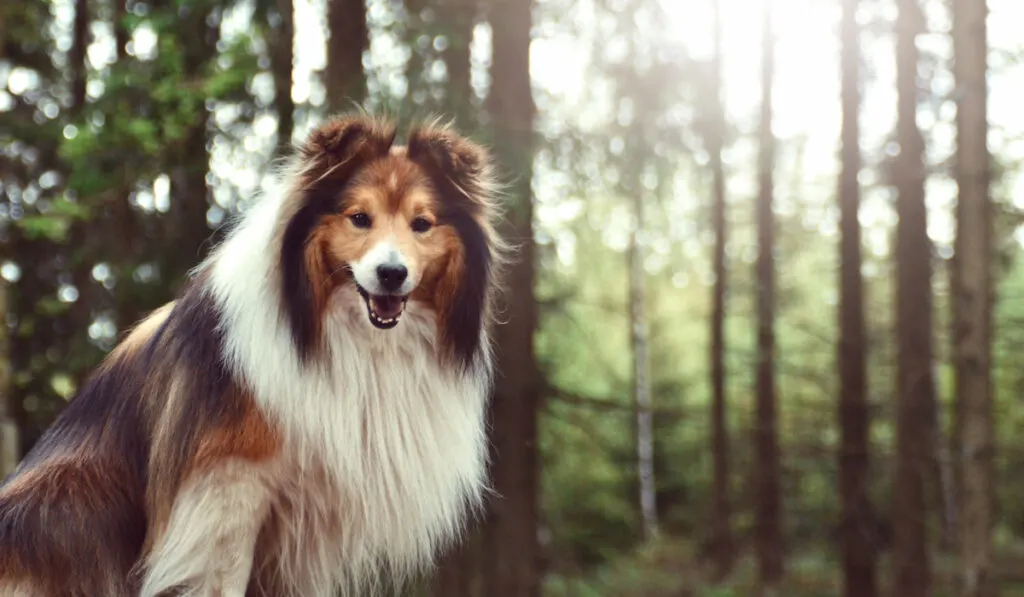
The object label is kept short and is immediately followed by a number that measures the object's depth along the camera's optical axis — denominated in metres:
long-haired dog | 3.70
